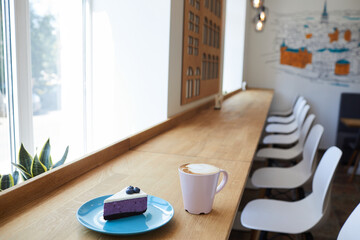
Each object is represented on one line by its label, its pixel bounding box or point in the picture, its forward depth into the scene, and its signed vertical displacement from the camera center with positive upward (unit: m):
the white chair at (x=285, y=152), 2.68 -0.65
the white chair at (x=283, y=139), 3.10 -0.62
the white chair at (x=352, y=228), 1.08 -0.48
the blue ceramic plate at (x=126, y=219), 0.84 -0.38
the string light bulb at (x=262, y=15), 4.92 +0.69
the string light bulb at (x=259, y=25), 5.32 +0.60
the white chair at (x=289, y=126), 3.50 -0.61
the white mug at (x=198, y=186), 0.92 -0.31
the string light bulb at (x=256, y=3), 4.12 +0.70
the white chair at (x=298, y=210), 1.50 -0.64
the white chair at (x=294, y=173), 2.05 -0.63
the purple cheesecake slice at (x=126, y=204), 0.88 -0.34
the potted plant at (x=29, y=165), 1.32 -0.38
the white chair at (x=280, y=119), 4.17 -0.62
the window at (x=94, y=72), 2.05 -0.07
